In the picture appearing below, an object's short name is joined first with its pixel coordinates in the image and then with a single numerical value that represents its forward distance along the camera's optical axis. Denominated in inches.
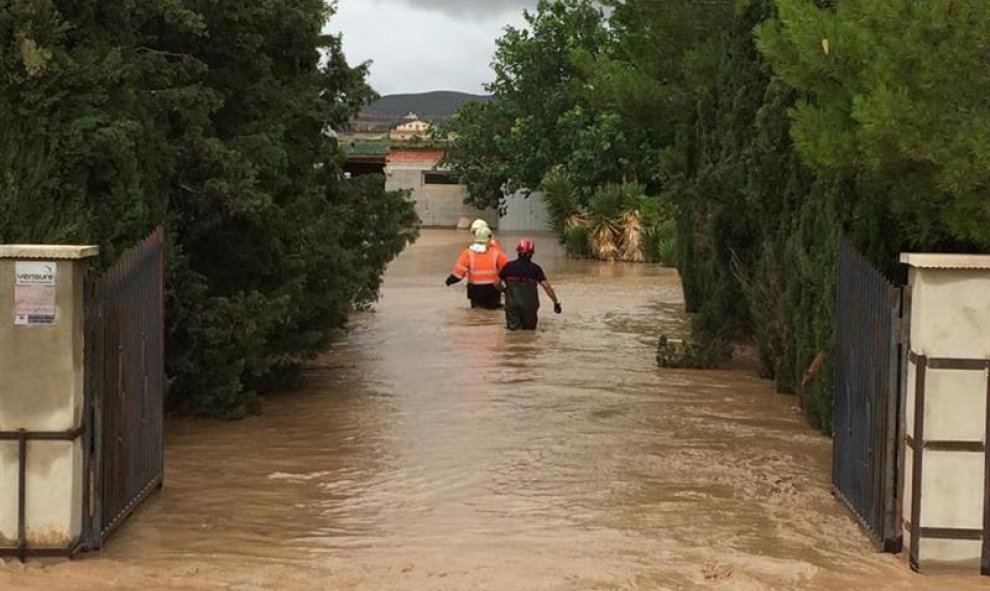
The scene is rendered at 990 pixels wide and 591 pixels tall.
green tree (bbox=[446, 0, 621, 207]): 1684.3
